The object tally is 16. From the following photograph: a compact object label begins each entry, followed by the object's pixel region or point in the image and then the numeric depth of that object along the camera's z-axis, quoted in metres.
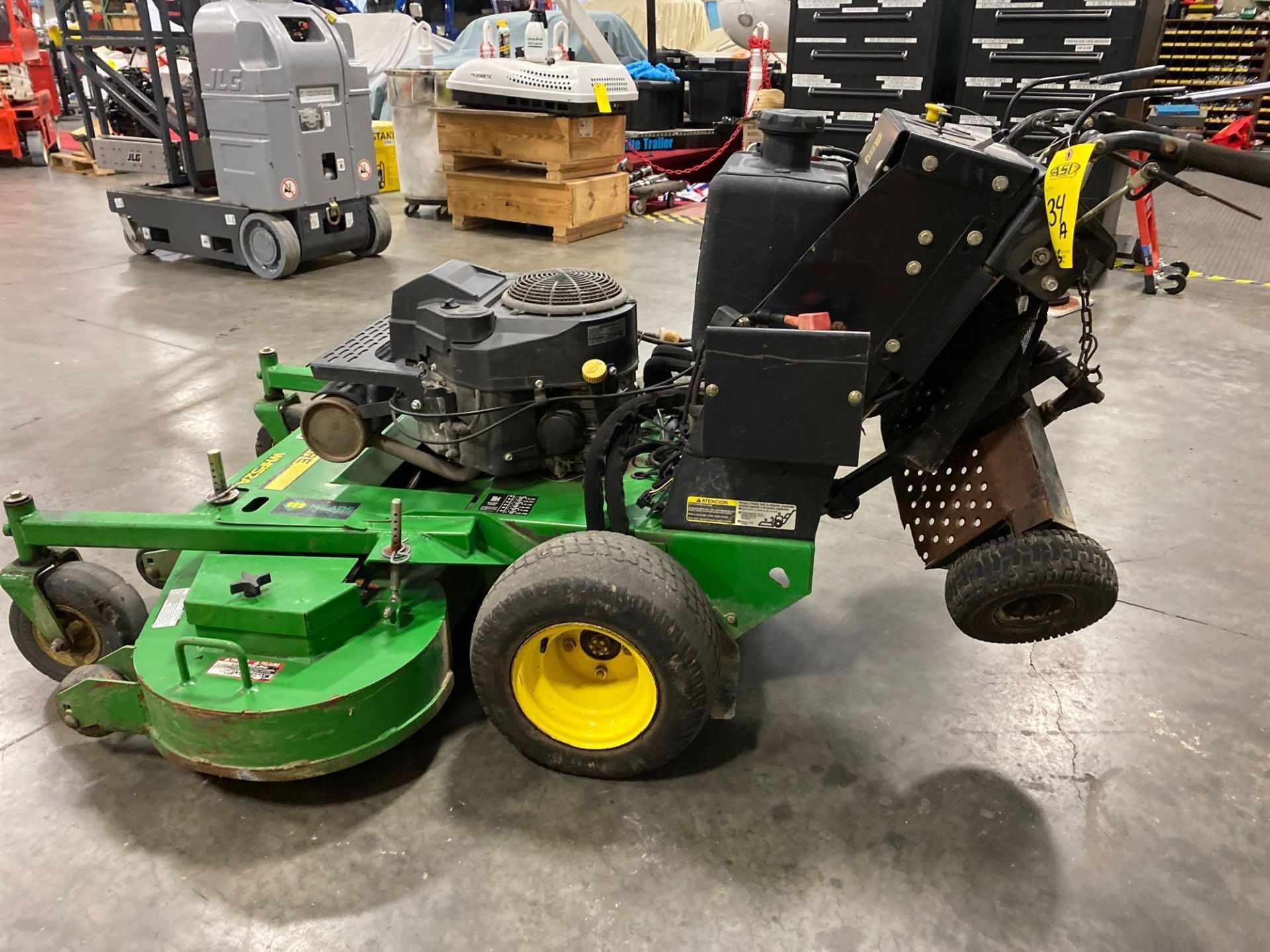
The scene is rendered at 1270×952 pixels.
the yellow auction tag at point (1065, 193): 1.58
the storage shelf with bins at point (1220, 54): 11.72
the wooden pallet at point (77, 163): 10.30
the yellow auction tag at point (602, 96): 6.59
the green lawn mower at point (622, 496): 1.84
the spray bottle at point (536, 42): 6.72
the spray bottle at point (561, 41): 6.86
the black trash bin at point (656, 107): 9.45
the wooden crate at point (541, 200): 6.77
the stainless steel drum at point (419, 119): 7.70
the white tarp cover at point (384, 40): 11.98
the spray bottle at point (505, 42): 7.52
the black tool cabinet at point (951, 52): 5.45
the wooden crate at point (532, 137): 6.62
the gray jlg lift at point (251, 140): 5.46
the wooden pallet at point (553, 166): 6.72
